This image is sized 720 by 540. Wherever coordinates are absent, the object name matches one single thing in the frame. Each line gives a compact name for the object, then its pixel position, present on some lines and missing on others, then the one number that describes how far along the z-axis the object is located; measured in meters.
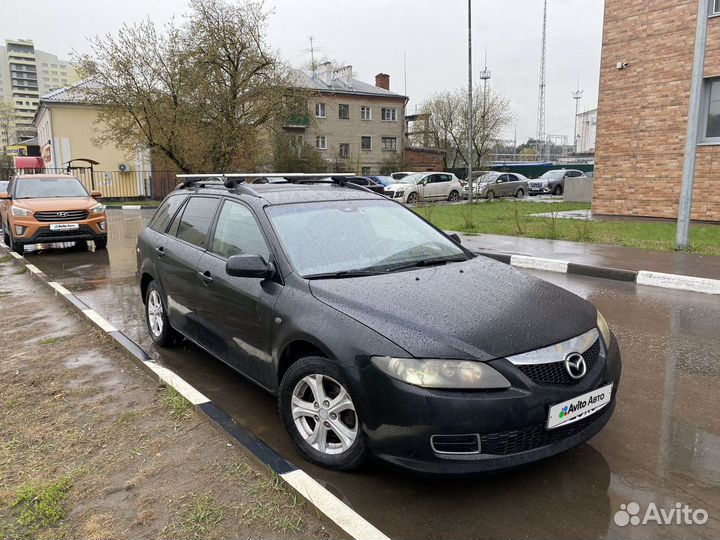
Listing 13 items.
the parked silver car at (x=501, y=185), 30.77
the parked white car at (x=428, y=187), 27.55
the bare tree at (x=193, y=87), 25.50
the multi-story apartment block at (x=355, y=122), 51.47
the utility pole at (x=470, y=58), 23.55
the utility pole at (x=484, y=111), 48.06
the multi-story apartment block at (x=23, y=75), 151.12
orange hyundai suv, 11.62
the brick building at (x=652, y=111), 13.70
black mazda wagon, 2.63
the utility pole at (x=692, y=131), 9.50
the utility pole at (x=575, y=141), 86.50
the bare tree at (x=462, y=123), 52.62
